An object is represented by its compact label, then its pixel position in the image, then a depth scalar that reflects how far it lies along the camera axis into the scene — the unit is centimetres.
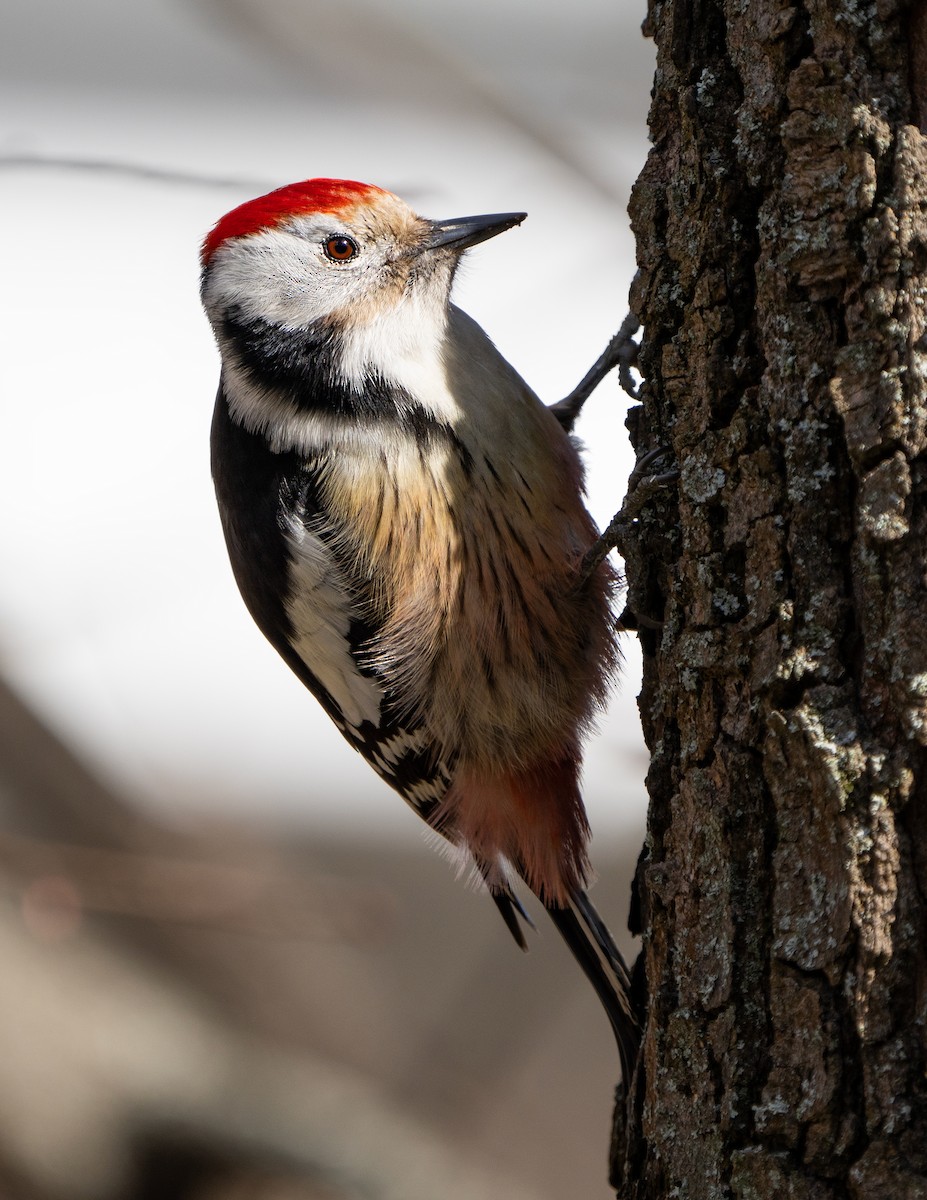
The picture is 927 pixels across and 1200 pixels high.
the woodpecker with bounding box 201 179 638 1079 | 511
